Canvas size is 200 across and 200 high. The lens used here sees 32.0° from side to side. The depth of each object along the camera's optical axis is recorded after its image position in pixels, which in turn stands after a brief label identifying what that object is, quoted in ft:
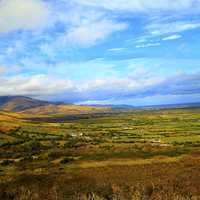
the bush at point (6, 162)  167.22
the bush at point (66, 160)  160.29
